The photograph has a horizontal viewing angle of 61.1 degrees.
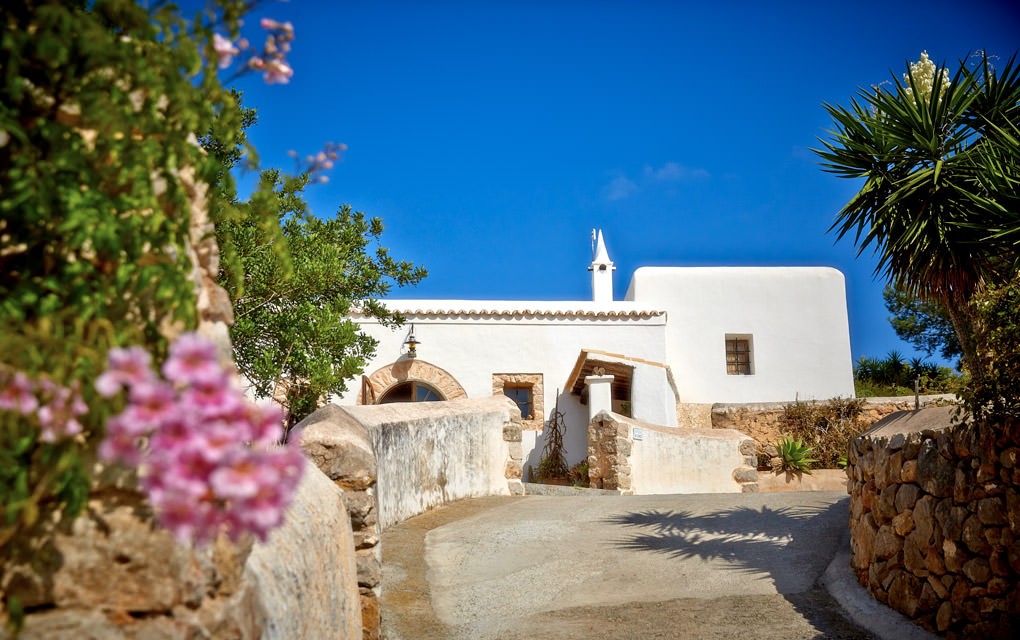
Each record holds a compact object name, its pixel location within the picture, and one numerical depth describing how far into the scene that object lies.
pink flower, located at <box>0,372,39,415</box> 1.67
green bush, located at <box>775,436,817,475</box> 16.05
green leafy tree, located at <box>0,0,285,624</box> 1.83
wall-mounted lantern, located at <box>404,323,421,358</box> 19.00
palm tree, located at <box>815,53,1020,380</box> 7.49
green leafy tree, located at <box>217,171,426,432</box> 7.56
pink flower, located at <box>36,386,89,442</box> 1.72
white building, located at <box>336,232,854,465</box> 19.09
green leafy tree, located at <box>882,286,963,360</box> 25.88
